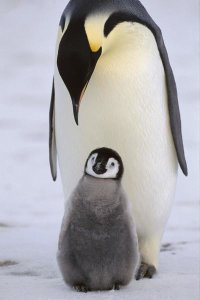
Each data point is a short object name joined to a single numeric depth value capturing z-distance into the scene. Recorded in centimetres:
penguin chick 776
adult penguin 812
